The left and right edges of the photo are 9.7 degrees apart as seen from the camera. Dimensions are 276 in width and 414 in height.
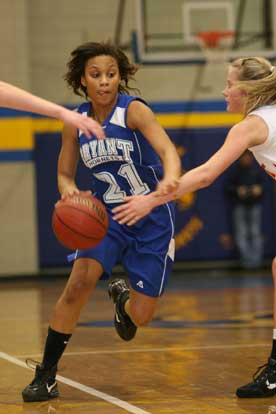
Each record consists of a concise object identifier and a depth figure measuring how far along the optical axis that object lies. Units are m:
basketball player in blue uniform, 9.14
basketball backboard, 23.75
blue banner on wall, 24.27
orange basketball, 8.71
